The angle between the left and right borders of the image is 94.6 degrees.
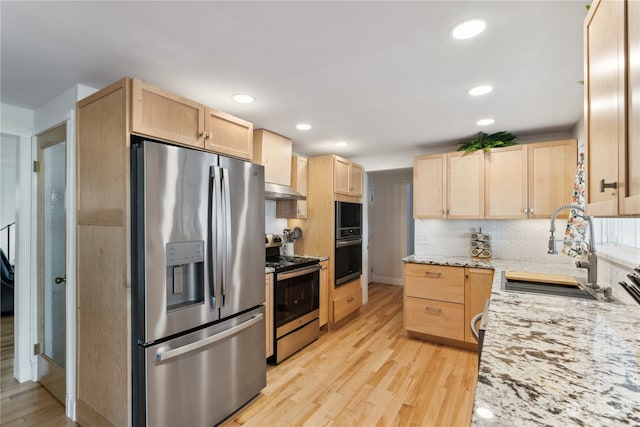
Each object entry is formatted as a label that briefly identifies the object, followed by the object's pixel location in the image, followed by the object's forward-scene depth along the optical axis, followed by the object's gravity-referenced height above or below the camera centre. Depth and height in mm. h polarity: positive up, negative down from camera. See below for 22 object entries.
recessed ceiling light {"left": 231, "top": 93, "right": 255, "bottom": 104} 2280 +908
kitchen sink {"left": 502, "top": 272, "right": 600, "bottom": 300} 1736 -485
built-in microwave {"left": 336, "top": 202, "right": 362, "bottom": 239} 3771 -90
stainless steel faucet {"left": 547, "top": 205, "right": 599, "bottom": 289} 1761 -307
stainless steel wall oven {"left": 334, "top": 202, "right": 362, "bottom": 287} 3754 -402
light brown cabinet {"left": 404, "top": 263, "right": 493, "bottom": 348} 3039 -931
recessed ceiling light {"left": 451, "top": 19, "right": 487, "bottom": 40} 1412 +912
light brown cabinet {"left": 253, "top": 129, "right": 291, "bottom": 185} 3064 +635
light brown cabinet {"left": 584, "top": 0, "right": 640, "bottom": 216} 740 +310
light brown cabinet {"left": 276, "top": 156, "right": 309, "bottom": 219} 3713 +250
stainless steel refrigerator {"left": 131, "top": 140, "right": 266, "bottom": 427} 1621 -448
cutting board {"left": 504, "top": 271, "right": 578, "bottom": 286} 1984 -465
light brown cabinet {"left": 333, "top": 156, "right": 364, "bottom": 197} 3775 +487
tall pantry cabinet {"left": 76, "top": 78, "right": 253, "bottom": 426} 1656 -44
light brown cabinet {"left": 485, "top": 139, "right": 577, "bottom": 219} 2998 +366
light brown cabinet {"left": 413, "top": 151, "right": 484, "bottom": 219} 3395 +333
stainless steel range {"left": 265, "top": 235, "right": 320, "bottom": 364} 2779 -895
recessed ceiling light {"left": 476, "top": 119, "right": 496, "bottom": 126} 2887 +909
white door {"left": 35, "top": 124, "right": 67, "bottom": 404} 2213 -369
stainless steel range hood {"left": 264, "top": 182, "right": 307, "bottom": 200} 2959 +227
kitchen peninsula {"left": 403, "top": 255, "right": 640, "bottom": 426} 641 -446
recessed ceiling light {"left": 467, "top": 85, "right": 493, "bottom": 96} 2133 +910
